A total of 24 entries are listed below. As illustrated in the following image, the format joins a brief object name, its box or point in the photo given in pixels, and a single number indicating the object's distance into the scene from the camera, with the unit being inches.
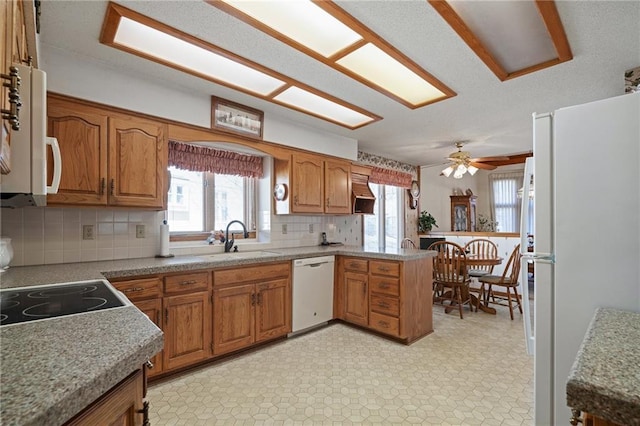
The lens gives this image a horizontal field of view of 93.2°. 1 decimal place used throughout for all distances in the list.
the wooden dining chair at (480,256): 161.3
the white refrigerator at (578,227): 47.8
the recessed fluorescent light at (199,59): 69.9
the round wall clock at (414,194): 223.3
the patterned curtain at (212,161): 113.7
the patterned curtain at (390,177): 191.0
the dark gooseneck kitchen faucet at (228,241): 122.7
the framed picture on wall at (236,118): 109.3
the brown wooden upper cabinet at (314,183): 135.6
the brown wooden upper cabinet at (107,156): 81.3
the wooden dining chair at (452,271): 145.4
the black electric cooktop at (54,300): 40.9
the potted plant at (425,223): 231.0
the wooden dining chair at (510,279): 144.4
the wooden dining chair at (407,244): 187.5
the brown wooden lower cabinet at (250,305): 99.2
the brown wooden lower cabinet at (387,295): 116.1
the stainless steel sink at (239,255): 107.7
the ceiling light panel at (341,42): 64.4
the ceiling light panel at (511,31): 64.8
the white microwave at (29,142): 45.1
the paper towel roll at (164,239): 102.5
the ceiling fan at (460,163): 170.6
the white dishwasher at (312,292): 121.0
